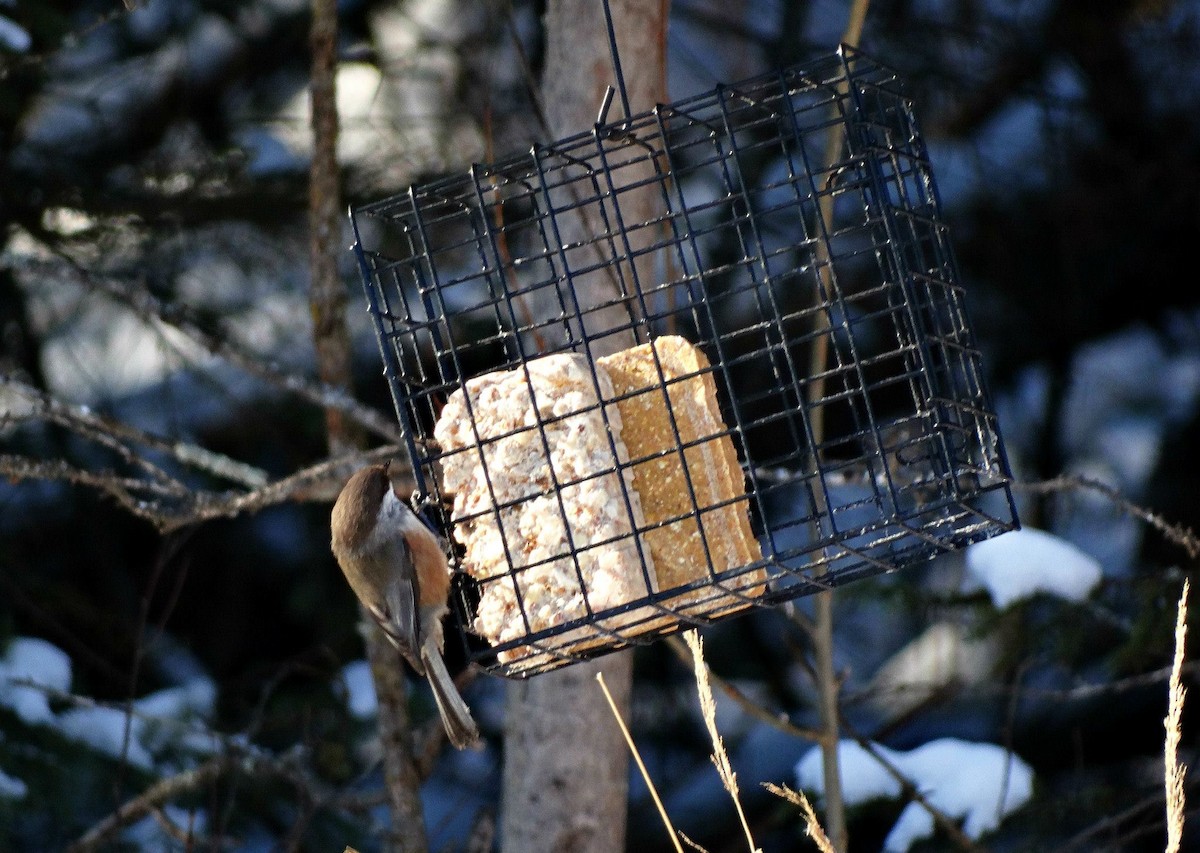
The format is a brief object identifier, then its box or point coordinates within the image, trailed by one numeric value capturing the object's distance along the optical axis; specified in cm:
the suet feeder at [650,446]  557
